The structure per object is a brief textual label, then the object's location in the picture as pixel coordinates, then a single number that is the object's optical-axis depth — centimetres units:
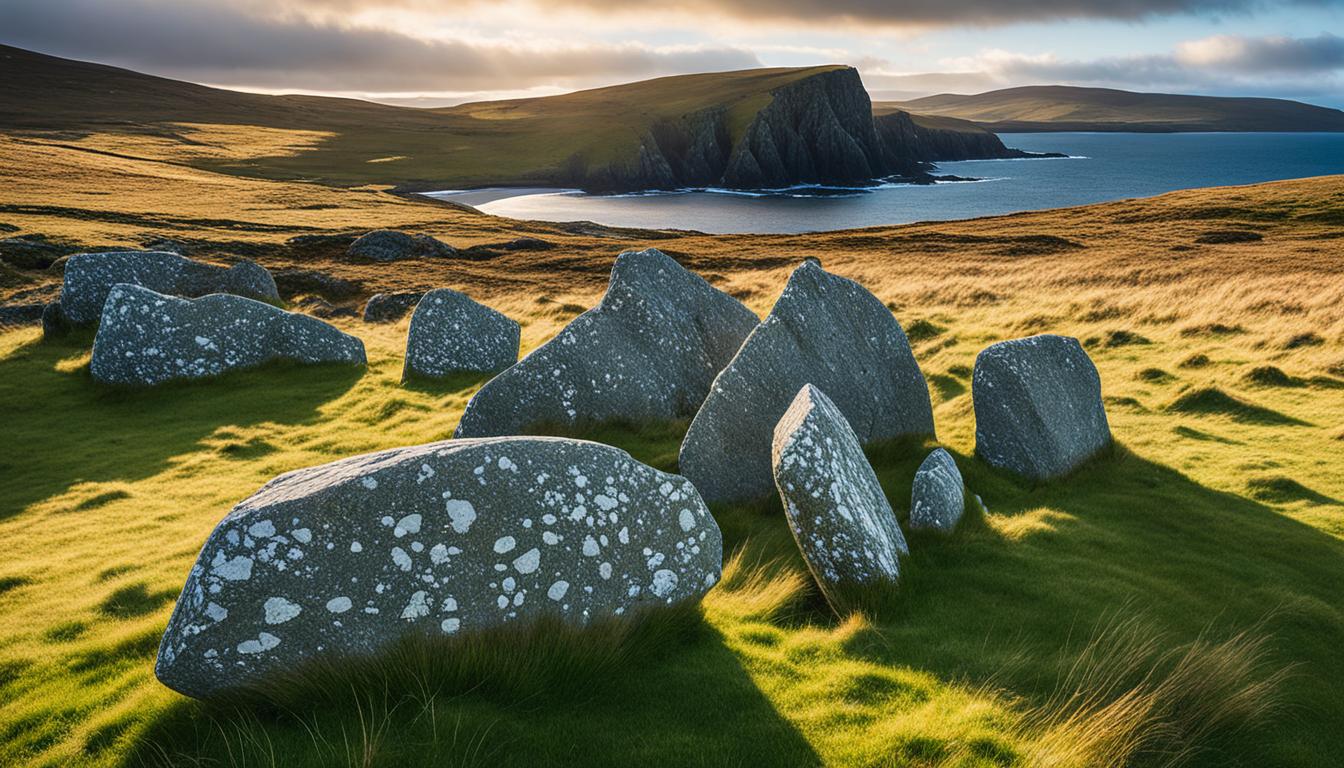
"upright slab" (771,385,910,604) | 743
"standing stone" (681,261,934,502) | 1083
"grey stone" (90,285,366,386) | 1742
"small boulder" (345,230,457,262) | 5041
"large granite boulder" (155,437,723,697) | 518
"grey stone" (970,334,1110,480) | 1148
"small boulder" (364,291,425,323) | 2986
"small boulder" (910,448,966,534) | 922
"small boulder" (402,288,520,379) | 1852
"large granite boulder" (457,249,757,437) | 1358
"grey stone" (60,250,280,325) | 2114
